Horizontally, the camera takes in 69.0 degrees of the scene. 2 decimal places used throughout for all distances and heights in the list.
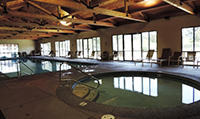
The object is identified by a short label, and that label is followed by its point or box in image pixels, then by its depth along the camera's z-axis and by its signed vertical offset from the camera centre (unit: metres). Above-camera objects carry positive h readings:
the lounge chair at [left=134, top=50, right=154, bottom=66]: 8.14 -0.01
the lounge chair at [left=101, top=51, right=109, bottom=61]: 10.72 -0.12
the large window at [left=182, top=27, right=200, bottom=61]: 6.88 +0.66
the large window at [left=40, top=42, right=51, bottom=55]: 18.20 +0.94
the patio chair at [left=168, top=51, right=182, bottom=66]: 6.93 -0.23
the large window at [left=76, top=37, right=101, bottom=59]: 11.85 +0.67
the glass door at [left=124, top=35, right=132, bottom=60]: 9.71 +0.44
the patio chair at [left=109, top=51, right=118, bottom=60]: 10.06 -0.05
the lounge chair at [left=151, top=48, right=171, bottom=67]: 7.41 -0.07
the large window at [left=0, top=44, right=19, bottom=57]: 17.81 +0.70
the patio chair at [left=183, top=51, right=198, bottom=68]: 6.47 -0.17
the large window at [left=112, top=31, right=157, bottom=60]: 8.59 +0.62
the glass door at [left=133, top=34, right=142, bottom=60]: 9.16 +0.45
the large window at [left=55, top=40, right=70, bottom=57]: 15.20 +0.82
